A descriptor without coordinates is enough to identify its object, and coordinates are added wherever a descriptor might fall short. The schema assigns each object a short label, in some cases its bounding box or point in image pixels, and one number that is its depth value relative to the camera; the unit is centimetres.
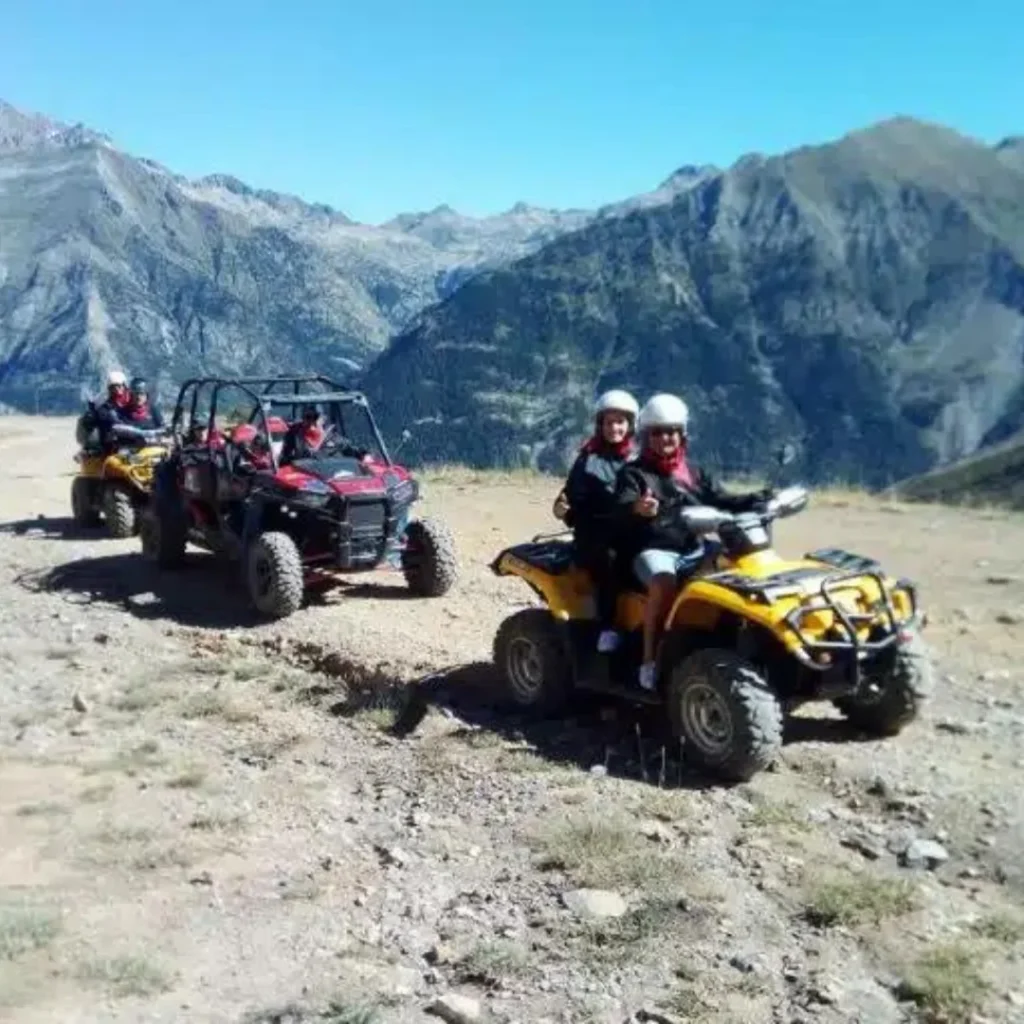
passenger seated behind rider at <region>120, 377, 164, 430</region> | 1691
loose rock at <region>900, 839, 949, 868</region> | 607
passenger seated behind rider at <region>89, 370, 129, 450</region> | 1648
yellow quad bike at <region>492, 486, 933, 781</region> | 691
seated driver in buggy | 1260
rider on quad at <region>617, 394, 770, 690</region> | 757
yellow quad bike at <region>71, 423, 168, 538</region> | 1574
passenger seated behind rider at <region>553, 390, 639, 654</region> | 799
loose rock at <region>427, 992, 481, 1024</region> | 487
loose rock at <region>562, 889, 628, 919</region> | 567
